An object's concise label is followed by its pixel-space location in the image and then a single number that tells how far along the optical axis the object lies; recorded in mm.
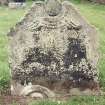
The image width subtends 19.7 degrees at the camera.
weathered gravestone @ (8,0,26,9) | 13181
